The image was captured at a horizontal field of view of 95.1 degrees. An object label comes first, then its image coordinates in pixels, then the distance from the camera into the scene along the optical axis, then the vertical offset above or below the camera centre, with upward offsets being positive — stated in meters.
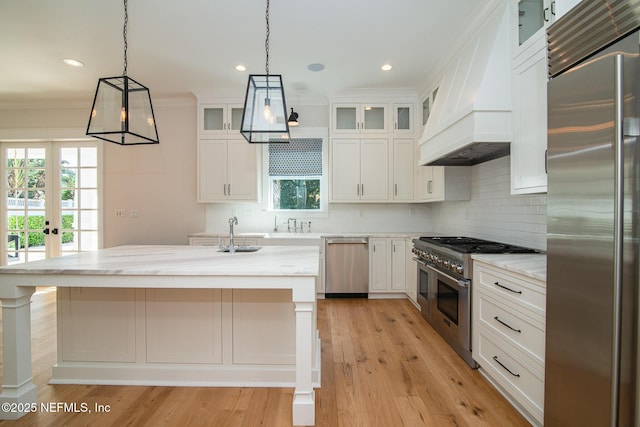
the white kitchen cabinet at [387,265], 4.15 -0.76
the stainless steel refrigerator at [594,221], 1.03 -0.03
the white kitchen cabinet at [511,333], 1.63 -0.78
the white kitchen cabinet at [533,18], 1.75 +1.27
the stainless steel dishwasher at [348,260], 4.13 -0.68
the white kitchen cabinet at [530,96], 1.88 +0.79
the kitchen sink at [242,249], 2.52 -0.33
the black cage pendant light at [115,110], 2.08 +0.74
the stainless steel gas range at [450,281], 2.38 -0.66
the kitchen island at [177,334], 2.09 -0.89
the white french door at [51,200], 4.67 +0.17
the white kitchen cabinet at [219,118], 4.31 +1.38
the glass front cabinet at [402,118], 4.28 +1.37
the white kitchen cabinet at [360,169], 4.29 +0.63
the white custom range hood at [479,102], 2.22 +0.91
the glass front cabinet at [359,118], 4.29 +1.39
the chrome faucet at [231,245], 2.39 -0.28
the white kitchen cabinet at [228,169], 4.32 +0.63
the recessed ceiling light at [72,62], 3.41 +1.76
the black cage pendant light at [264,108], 2.20 +0.78
